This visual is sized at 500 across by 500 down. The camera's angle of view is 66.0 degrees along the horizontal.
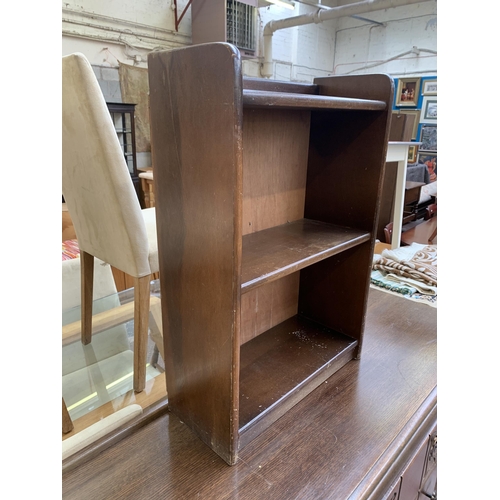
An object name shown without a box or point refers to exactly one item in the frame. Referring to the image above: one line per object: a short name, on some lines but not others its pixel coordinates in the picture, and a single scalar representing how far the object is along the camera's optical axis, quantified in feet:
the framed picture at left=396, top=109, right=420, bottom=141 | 19.45
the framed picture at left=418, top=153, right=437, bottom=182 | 19.52
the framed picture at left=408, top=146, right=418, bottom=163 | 18.21
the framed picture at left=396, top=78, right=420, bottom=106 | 18.72
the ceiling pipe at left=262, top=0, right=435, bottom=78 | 14.98
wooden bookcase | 1.80
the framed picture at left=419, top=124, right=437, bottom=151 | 19.11
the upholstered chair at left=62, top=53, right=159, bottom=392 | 3.43
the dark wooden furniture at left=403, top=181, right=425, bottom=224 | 12.82
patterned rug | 4.28
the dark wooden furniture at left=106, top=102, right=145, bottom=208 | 10.69
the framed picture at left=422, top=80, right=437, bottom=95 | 18.16
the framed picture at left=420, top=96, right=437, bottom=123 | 18.63
